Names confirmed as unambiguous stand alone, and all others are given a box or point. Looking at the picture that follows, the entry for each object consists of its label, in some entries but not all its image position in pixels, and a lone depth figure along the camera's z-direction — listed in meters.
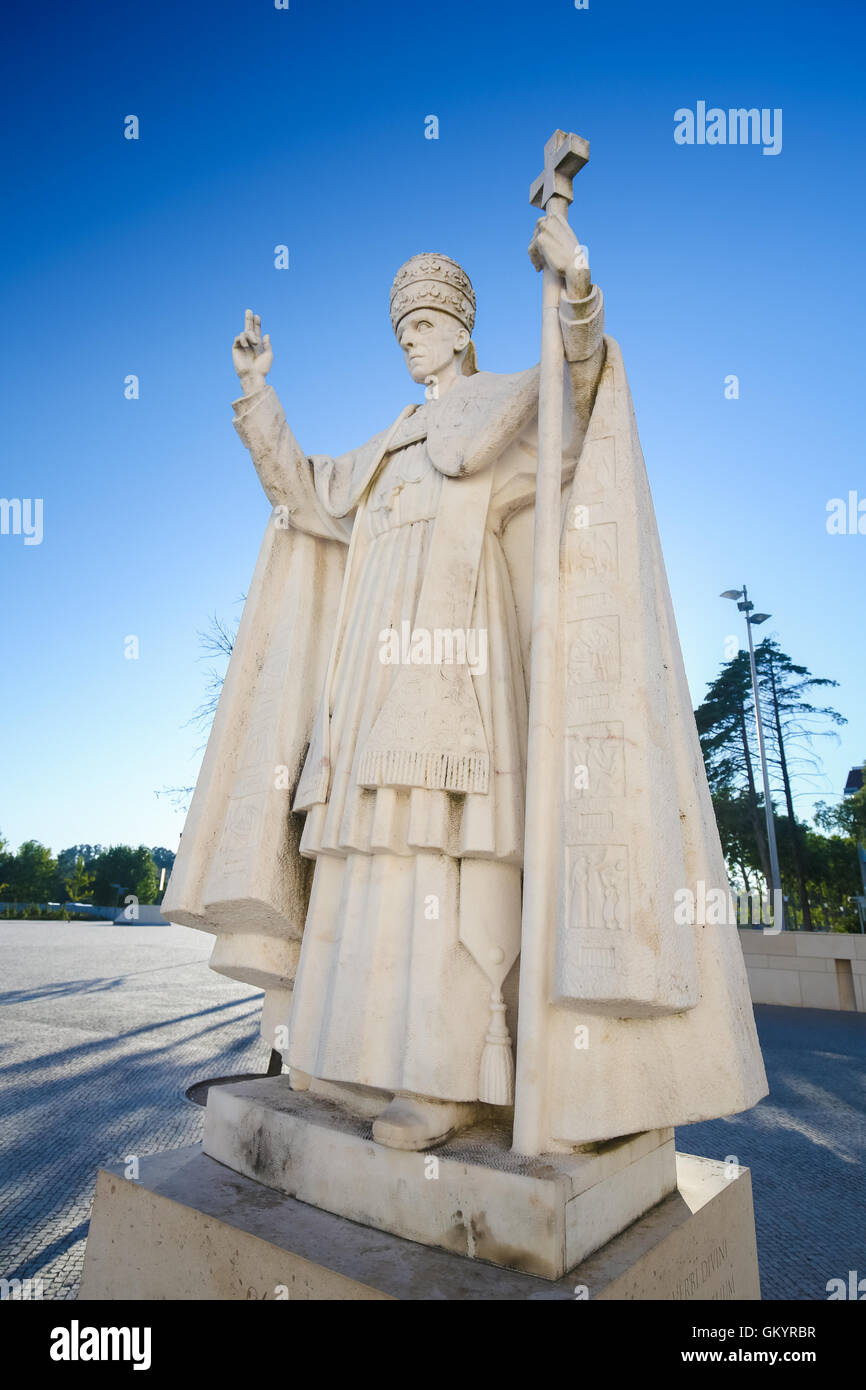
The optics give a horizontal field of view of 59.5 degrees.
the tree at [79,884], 52.99
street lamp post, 18.86
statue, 2.07
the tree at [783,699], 25.39
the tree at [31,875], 50.52
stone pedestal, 1.78
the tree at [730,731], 26.75
